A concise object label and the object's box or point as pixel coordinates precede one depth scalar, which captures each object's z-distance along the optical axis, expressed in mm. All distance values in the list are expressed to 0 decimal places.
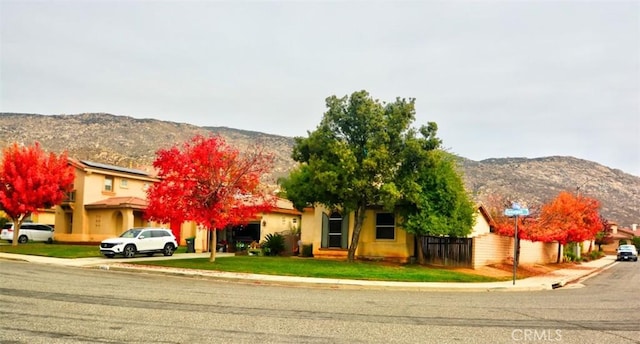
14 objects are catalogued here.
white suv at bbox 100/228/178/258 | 31891
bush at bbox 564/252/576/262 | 51244
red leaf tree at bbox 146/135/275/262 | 27812
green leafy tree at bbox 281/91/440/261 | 29203
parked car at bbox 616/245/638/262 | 64125
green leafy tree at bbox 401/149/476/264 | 29891
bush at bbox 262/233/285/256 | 37531
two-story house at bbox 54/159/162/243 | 45169
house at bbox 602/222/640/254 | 103300
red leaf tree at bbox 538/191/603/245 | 38781
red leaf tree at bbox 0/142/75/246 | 40500
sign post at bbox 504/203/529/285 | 23875
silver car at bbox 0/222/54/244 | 48281
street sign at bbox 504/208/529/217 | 23859
